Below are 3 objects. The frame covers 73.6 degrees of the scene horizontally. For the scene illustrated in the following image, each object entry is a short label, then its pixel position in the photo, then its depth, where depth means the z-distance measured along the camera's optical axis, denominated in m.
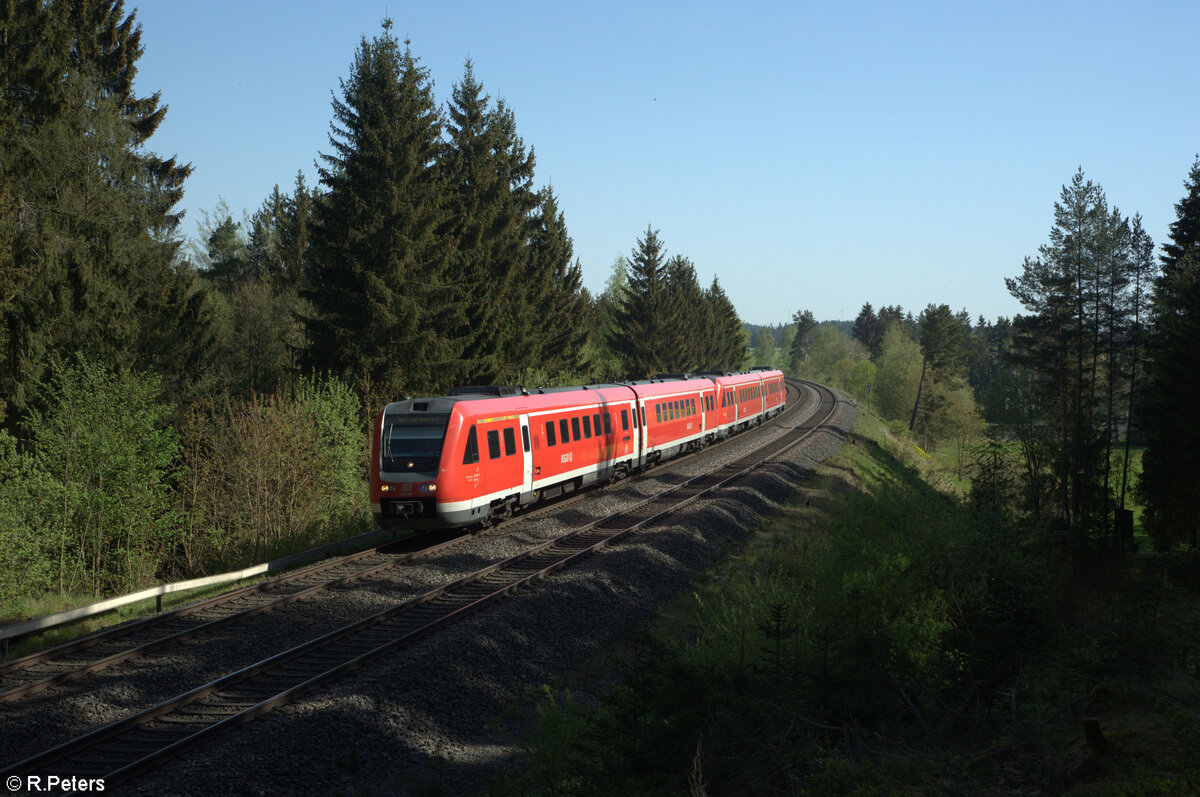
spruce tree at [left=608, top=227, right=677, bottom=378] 59.66
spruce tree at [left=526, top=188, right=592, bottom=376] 41.56
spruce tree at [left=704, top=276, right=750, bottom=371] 88.56
